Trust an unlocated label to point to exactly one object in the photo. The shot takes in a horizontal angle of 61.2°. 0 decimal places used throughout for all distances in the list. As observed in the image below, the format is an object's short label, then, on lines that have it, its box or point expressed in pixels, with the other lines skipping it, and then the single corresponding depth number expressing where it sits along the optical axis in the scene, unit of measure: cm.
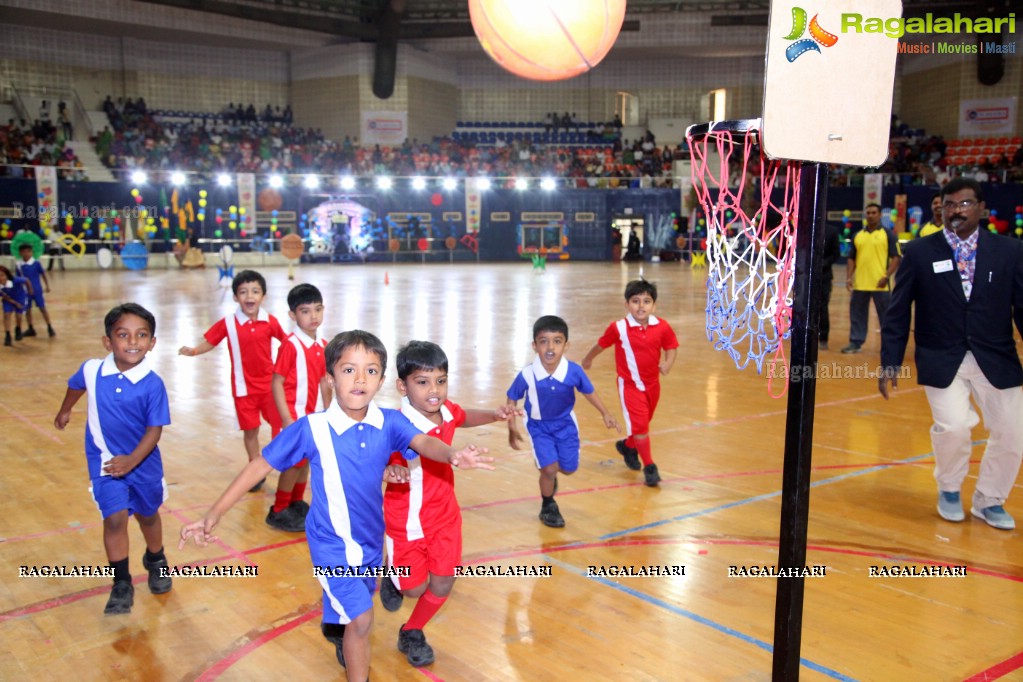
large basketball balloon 526
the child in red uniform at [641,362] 553
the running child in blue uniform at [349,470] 289
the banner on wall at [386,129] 3388
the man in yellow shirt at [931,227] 1175
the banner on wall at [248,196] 2975
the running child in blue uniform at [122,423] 375
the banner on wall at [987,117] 2825
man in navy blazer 459
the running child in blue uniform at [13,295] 1221
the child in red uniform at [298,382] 474
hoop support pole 267
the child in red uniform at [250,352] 537
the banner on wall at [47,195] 2608
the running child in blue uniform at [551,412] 479
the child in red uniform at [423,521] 335
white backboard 255
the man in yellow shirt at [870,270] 1029
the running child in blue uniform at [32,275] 1272
